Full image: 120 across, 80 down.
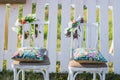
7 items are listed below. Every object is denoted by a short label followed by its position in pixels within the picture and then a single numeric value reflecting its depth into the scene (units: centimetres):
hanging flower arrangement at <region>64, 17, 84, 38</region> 403
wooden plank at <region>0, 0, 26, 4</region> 486
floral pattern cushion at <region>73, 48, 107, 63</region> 361
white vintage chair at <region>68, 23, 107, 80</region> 360
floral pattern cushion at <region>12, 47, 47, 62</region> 370
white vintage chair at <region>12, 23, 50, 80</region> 369
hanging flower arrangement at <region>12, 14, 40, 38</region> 410
